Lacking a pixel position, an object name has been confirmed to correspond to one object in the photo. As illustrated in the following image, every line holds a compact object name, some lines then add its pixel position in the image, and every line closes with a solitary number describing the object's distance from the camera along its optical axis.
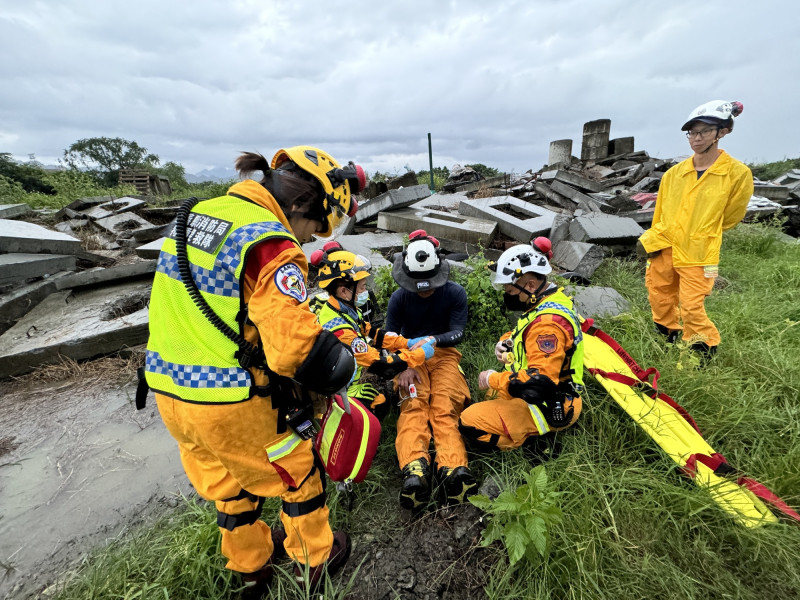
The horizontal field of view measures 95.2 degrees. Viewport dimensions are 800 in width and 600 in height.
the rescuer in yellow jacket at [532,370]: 2.22
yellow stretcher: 1.91
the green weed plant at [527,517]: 1.64
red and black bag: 1.74
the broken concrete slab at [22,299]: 4.29
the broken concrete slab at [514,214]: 6.07
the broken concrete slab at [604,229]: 5.79
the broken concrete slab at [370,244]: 5.51
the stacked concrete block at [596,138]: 13.79
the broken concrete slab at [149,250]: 5.69
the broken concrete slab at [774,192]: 9.30
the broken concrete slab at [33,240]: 5.03
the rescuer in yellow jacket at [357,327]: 2.60
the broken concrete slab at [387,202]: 7.08
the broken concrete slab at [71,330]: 3.82
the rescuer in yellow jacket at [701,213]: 3.27
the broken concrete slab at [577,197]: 7.90
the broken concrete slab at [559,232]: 6.20
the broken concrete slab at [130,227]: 7.75
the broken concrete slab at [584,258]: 5.36
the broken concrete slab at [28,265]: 4.55
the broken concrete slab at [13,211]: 7.90
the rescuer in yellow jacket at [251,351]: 1.33
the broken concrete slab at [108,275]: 5.07
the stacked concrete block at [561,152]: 13.68
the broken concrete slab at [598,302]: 4.24
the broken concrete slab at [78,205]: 9.13
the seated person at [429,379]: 2.31
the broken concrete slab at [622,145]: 13.97
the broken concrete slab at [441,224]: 5.75
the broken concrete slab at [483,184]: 10.85
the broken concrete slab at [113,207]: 9.16
